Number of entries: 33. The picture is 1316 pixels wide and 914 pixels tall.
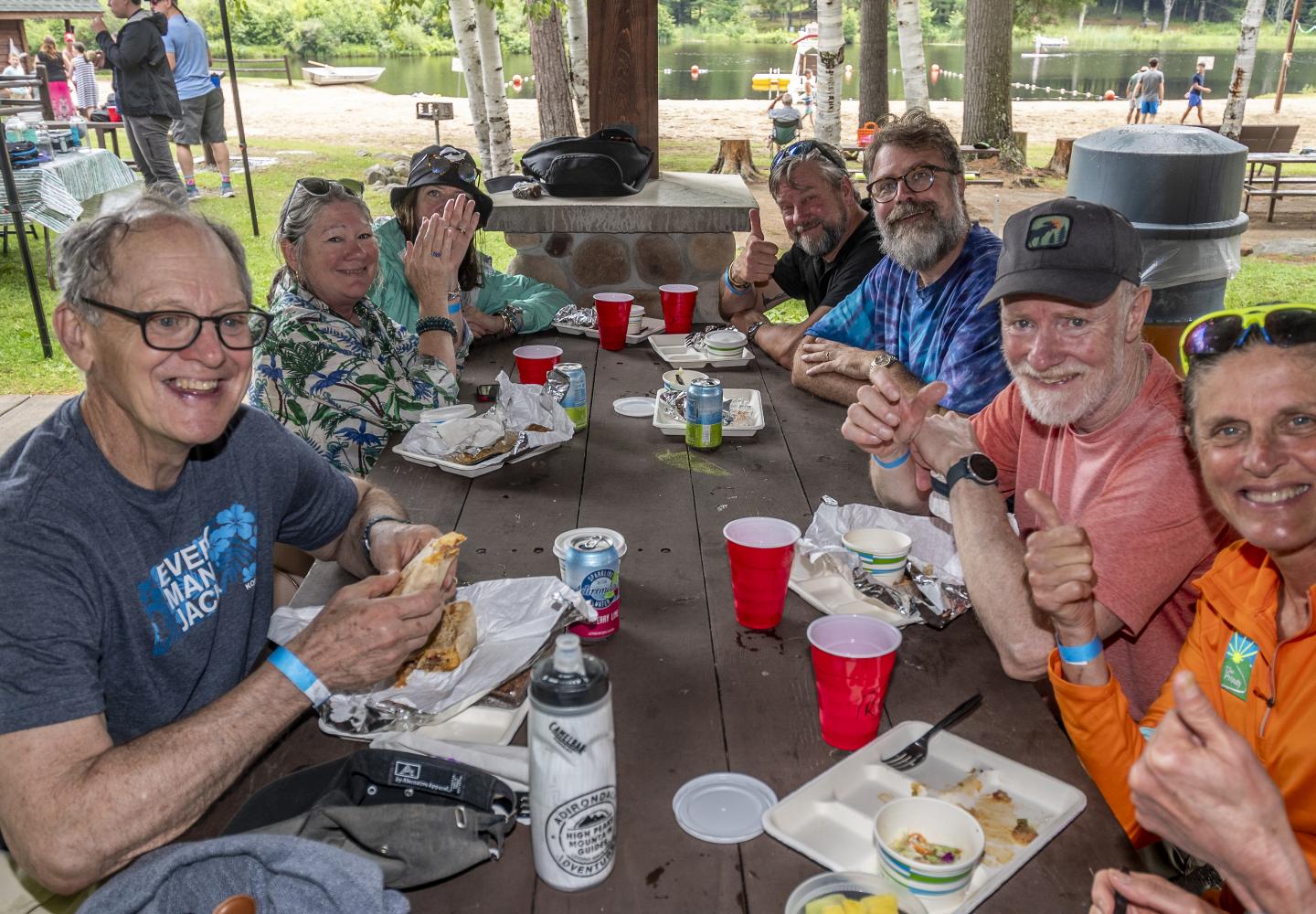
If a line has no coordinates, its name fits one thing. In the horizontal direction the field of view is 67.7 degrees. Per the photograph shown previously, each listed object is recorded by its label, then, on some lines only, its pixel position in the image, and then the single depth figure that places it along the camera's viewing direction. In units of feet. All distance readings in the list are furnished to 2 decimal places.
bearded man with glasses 10.43
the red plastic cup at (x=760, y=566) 5.90
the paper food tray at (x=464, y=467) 8.54
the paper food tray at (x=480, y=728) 5.15
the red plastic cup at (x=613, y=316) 12.35
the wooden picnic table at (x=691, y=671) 4.17
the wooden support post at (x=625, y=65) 15.05
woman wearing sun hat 12.56
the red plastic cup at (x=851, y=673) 4.88
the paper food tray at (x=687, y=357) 11.97
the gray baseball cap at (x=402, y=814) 4.15
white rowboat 88.12
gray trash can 12.57
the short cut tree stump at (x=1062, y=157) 44.00
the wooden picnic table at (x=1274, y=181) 34.37
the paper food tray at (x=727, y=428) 9.59
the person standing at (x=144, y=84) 29.63
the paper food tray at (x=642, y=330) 13.01
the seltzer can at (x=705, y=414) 8.96
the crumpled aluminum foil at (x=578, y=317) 13.23
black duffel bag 15.16
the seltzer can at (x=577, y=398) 9.52
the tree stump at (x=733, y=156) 39.91
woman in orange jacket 4.83
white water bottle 3.75
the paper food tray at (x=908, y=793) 4.26
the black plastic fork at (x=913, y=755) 4.88
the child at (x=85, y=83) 51.03
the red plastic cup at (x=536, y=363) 10.65
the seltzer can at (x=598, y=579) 5.85
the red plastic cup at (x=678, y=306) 12.95
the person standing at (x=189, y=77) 34.83
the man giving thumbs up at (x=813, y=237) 13.21
